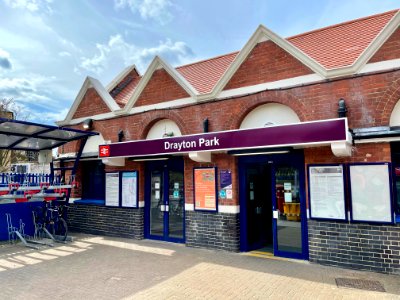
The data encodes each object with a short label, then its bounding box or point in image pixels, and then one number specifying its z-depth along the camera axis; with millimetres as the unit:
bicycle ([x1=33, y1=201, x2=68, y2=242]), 9672
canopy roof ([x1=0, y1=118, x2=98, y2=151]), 8500
